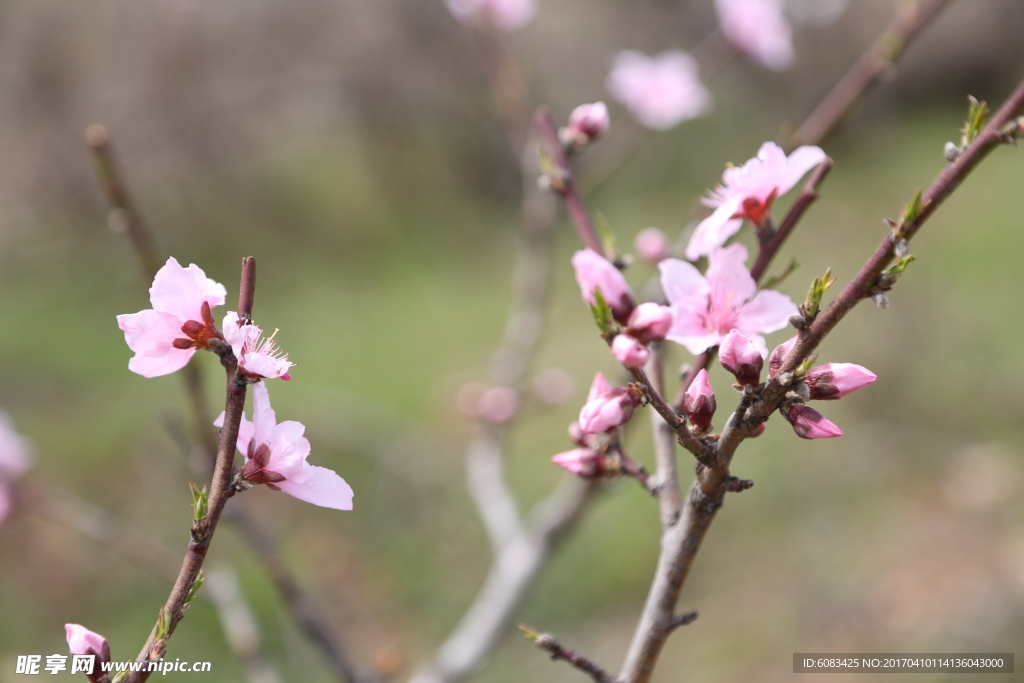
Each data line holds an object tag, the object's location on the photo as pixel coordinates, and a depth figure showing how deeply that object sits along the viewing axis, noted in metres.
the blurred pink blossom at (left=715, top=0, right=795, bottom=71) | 1.57
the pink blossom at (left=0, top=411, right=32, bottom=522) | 1.00
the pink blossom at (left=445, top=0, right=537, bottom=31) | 1.62
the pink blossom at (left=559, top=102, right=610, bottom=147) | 0.88
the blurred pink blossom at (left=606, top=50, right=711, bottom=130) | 1.59
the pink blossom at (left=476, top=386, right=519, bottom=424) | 1.71
